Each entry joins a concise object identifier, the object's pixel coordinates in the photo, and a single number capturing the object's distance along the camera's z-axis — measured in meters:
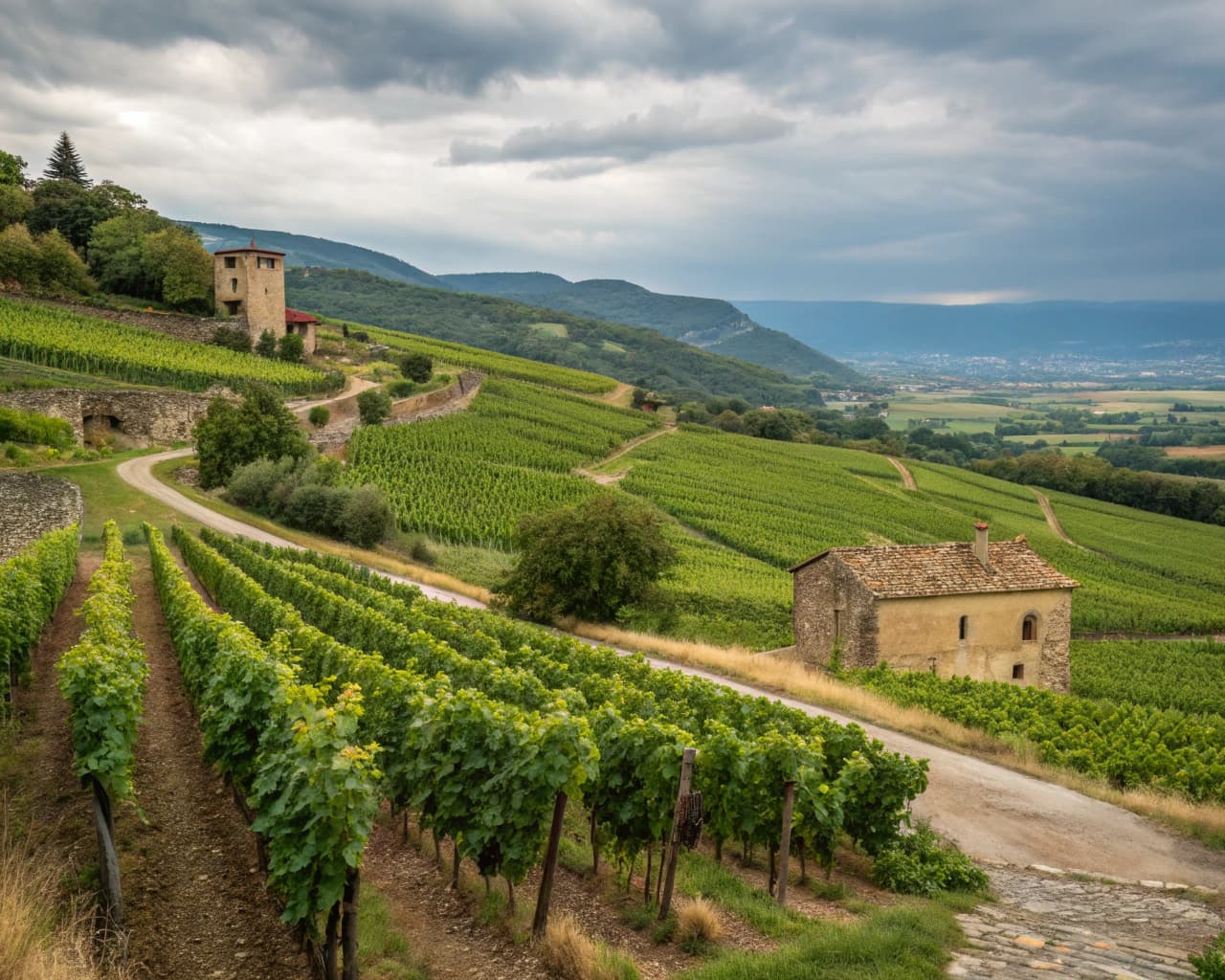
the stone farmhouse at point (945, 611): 28.89
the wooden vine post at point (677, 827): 9.38
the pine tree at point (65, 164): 93.01
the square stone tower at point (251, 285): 73.06
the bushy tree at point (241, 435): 47.28
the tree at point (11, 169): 76.44
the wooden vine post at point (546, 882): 9.16
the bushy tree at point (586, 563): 34.22
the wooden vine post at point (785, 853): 10.24
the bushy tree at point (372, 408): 65.38
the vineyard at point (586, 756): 9.64
